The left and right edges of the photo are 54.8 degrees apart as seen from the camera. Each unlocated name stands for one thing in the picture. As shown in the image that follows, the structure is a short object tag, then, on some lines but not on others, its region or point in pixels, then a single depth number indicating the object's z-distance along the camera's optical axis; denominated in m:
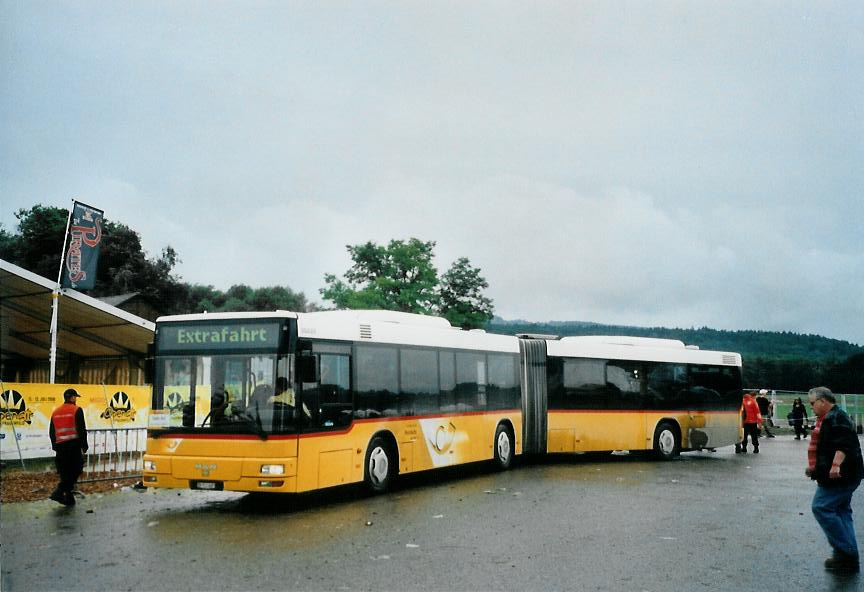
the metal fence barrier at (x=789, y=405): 40.00
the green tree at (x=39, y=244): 65.06
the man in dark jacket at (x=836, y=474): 8.45
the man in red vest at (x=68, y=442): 12.56
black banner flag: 20.91
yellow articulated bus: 11.70
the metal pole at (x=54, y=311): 19.83
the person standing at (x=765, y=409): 32.25
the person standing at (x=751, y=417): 23.77
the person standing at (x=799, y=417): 32.59
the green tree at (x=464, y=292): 61.06
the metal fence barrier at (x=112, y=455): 16.33
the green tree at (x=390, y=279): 56.97
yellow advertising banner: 16.89
